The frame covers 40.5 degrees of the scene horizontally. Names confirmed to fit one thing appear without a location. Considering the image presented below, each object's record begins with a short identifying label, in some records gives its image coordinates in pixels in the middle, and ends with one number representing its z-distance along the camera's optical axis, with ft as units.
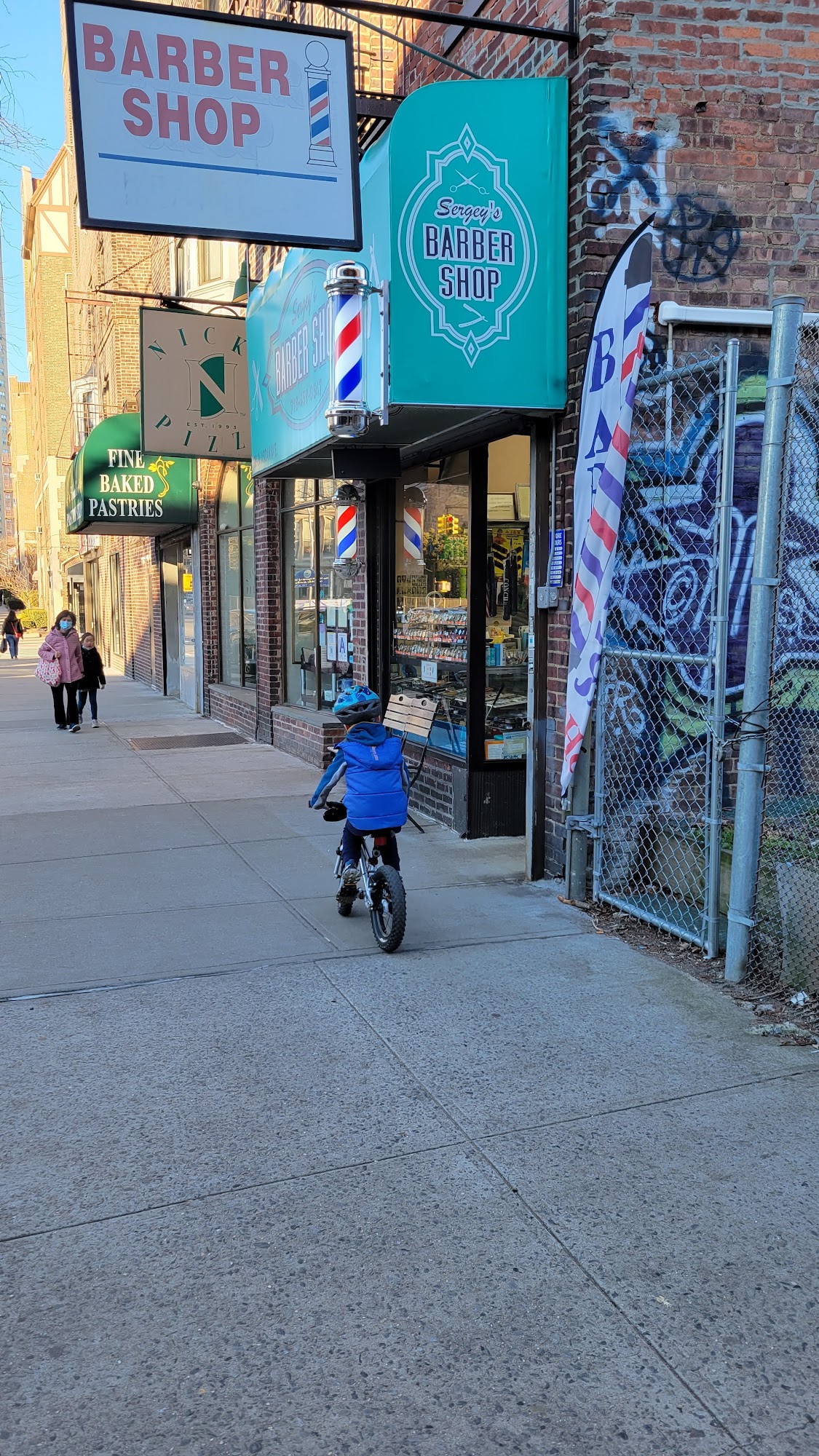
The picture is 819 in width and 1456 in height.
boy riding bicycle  18.70
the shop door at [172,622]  68.13
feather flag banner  17.90
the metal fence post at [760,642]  15.49
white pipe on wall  20.25
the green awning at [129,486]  52.95
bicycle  18.01
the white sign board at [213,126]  17.97
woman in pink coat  49.16
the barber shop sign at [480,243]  19.39
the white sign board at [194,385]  38.11
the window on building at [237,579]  47.70
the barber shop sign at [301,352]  23.70
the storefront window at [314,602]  36.04
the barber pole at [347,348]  19.62
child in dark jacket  50.31
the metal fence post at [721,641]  16.49
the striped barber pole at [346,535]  29.90
